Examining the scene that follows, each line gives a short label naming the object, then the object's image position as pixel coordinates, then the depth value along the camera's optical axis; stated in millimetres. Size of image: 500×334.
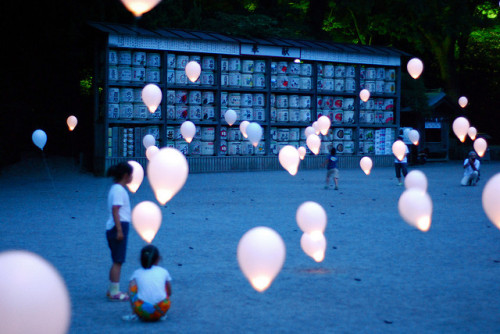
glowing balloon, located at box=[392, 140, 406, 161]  19672
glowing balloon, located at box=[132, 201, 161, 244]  7371
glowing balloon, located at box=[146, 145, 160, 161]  16580
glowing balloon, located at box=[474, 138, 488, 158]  17498
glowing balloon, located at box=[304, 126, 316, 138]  22938
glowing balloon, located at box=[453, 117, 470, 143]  17828
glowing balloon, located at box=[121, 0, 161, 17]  8052
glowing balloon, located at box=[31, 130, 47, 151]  18078
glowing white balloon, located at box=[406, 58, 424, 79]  18673
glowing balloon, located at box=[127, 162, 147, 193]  11524
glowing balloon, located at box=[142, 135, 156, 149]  19781
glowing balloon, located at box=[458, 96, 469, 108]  23708
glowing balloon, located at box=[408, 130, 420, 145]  20891
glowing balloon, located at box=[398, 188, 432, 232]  8023
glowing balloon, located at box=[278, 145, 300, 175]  14891
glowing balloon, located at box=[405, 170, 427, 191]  11650
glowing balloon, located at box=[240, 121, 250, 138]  20062
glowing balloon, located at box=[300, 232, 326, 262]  7468
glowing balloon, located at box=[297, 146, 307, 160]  24141
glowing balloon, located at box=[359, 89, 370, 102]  25438
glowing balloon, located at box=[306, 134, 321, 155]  19953
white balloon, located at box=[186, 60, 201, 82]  18078
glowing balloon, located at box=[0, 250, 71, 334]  3377
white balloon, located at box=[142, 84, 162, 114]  15648
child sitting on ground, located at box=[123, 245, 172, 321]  5621
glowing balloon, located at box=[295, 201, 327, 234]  7102
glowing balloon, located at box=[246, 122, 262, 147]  15992
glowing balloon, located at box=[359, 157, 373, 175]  21845
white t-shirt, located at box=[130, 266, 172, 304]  5621
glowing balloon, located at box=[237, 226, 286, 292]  5219
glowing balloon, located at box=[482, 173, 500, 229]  5734
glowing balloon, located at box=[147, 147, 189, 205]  6889
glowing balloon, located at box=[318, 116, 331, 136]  21748
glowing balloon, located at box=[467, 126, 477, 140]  20156
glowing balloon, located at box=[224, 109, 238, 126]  21672
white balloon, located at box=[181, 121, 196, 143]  17125
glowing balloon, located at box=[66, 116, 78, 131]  21594
